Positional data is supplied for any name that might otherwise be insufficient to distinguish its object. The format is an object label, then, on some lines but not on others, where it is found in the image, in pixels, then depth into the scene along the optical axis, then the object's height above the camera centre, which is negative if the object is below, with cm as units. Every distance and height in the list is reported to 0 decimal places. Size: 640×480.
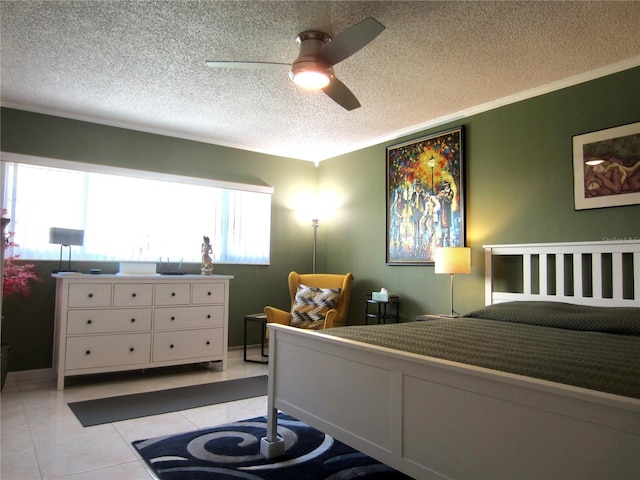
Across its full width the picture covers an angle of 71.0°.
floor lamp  543 +34
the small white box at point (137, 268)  412 -5
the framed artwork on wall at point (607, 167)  296 +70
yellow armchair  445 -30
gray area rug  298 -102
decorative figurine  456 +5
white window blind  396 +50
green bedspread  137 -33
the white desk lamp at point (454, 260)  362 +5
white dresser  364 -52
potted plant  349 -15
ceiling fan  223 +112
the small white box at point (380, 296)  433 -30
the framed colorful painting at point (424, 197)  404 +67
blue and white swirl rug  216 -101
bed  117 -41
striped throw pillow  452 -42
